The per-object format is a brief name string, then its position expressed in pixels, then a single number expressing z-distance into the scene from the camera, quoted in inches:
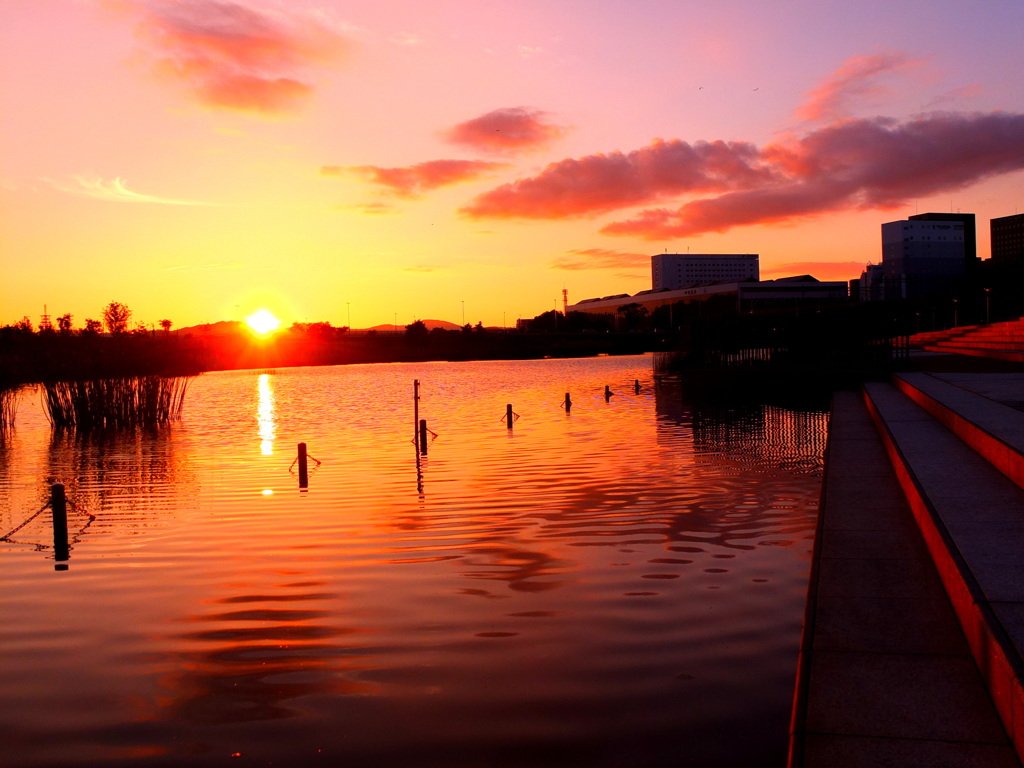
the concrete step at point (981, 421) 327.2
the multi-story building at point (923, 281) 5895.7
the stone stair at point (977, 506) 171.0
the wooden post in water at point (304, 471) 597.9
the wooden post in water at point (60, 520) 402.6
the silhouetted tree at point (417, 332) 5467.5
